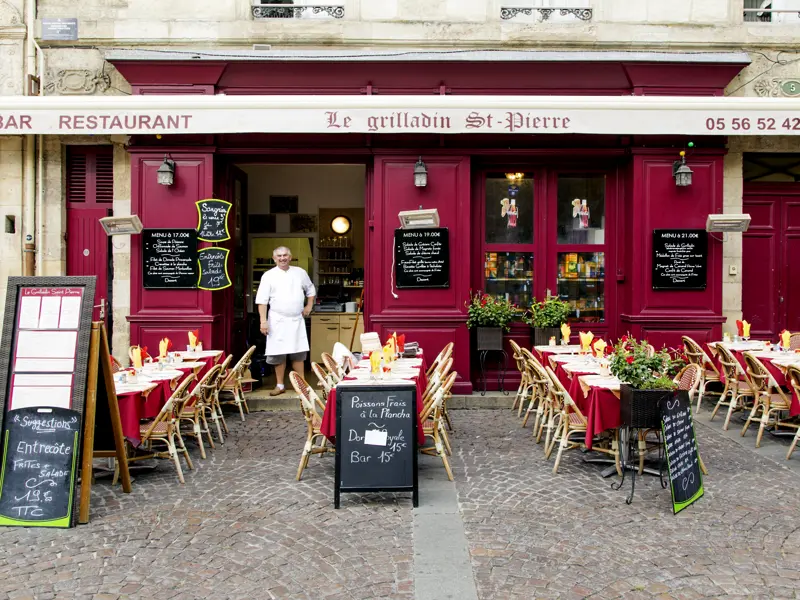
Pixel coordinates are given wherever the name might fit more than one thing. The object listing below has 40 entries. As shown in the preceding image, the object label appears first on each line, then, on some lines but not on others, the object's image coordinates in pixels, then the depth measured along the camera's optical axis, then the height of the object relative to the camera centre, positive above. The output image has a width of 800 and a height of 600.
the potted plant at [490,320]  8.83 -0.43
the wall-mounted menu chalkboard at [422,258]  8.98 +0.42
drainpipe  9.21 +1.14
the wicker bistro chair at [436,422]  5.51 -1.17
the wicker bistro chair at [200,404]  6.30 -1.17
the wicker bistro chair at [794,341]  8.76 -0.70
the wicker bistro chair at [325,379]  6.05 -0.88
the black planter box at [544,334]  8.99 -0.62
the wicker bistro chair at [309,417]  5.59 -1.13
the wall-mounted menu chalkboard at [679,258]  8.95 +0.42
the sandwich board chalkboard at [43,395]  4.55 -0.77
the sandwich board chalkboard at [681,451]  4.74 -1.20
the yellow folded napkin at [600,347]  6.95 -0.62
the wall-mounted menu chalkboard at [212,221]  8.90 +0.92
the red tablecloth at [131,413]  5.48 -1.05
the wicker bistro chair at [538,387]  6.54 -1.05
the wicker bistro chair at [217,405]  7.04 -1.29
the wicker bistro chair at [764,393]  6.62 -1.10
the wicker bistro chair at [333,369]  6.34 -0.81
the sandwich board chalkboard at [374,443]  4.95 -1.17
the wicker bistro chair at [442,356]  7.80 -0.81
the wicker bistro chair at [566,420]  5.79 -1.20
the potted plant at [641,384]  5.02 -0.74
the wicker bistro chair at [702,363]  8.36 -0.96
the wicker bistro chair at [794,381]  6.14 -0.88
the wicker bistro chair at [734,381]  7.33 -1.07
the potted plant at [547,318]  8.91 -0.40
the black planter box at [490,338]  8.82 -0.67
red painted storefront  8.87 +1.71
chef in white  8.73 -0.31
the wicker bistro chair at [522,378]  8.02 -1.11
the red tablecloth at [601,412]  5.55 -1.05
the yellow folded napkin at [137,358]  6.38 -0.68
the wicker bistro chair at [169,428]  5.54 -1.22
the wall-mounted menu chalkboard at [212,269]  8.93 +0.26
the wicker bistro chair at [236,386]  7.84 -1.19
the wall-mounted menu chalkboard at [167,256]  8.87 +0.43
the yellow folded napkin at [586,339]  7.63 -0.58
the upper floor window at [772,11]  9.49 +4.06
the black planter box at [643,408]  5.02 -0.92
